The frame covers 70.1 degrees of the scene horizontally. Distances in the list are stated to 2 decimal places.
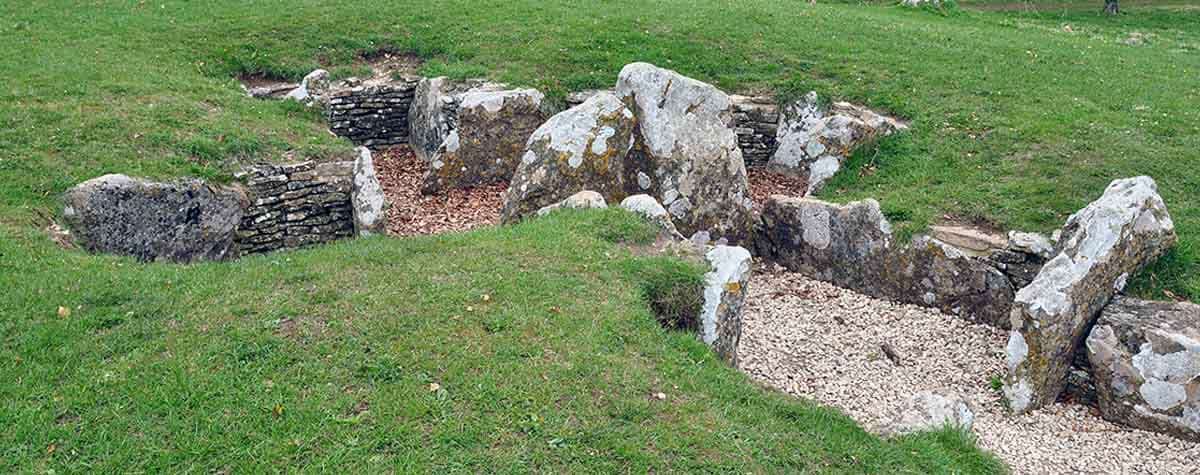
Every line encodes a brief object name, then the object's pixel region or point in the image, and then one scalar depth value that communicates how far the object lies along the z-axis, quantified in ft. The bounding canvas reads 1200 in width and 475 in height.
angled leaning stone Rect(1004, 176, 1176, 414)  41.52
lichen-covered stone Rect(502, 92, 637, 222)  53.26
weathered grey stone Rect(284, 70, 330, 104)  67.31
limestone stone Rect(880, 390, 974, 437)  35.17
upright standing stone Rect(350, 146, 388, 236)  50.78
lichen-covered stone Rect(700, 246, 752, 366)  39.96
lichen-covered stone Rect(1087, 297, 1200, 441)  39.37
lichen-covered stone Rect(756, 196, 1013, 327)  49.21
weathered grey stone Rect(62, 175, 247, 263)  44.93
